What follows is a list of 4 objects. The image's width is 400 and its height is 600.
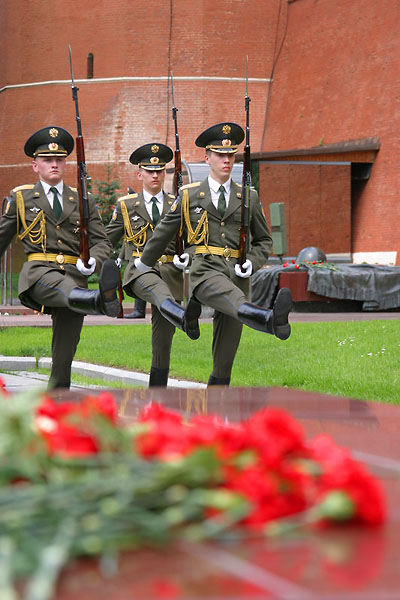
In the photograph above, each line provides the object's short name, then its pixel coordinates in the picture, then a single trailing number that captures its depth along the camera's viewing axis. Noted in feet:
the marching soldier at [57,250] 38.35
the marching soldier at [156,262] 43.97
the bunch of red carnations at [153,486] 9.84
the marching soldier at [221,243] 39.75
